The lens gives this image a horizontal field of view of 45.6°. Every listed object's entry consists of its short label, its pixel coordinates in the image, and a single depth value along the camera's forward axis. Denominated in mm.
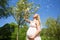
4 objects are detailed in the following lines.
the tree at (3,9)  3752
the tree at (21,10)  3970
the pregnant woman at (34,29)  1839
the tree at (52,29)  4889
